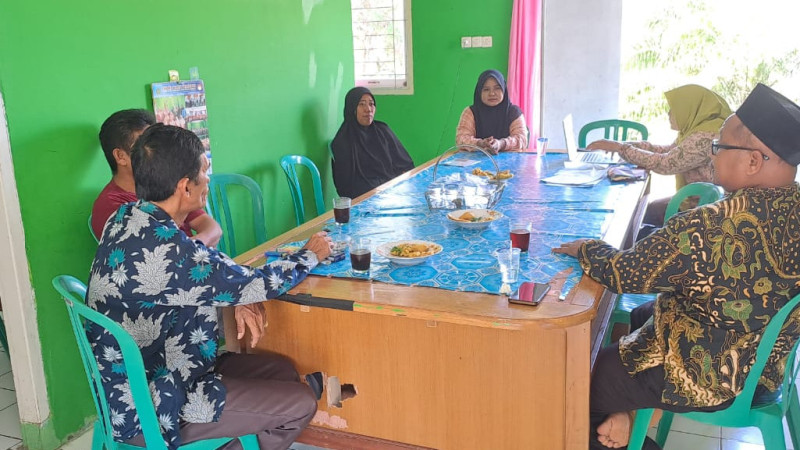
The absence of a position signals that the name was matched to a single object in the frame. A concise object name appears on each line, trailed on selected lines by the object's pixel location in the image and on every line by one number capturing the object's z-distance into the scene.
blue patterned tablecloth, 1.81
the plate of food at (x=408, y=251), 1.87
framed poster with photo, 2.79
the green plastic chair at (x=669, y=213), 2.27
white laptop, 3.26
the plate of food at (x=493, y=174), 3.10
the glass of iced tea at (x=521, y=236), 1.93
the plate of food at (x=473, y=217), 2.23
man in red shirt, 2.24
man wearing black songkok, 1.52
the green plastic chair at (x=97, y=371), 1.45
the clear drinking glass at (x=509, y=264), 1.76
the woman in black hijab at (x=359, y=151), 4.02
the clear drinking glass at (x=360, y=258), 1.81
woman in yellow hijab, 3.00
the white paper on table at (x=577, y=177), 2.93
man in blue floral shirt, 1.54
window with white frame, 5.50
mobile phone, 1.57
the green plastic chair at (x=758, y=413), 1.60
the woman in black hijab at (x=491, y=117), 4.13
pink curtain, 4.98
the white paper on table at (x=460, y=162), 3.50
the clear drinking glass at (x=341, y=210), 2.29
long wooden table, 1.60
